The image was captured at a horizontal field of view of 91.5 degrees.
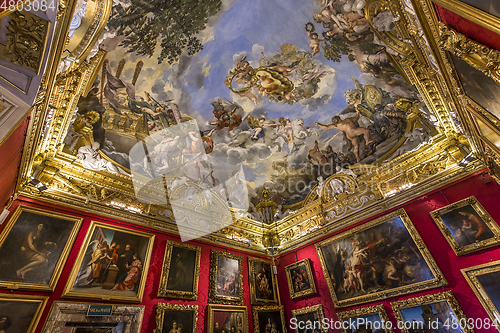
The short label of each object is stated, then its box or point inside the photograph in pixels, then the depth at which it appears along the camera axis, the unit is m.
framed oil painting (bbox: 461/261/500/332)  6.47
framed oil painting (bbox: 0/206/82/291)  6.38
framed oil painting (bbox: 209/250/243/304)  9.92
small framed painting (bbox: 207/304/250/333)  9.06
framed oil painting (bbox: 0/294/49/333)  5.84
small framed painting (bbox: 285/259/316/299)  10.64
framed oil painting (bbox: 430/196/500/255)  7.17
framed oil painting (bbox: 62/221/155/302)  7.34
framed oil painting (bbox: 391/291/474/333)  6.91
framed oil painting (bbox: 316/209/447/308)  8.15
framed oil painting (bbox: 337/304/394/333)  8.25
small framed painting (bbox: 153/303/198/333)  7.99
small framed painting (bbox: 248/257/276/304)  11.02
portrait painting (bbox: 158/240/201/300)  8.80
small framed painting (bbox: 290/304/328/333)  9.70
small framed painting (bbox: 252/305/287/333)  10.21
